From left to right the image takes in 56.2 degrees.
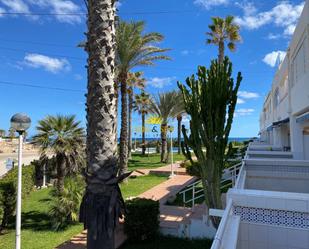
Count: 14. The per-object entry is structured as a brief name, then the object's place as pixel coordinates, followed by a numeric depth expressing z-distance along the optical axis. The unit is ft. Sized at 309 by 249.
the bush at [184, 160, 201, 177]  60.26
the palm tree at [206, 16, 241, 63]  76.02
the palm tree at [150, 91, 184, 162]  96.23
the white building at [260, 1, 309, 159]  32.30
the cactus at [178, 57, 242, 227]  23.35
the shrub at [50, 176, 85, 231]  31.27
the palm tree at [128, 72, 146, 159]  102.39
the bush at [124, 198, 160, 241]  26.09
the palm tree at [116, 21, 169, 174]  55.72
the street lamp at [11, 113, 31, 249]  19.63
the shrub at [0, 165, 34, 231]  32.65
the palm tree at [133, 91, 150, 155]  140.36
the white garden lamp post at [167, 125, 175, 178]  61.38
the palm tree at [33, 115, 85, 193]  39.42
